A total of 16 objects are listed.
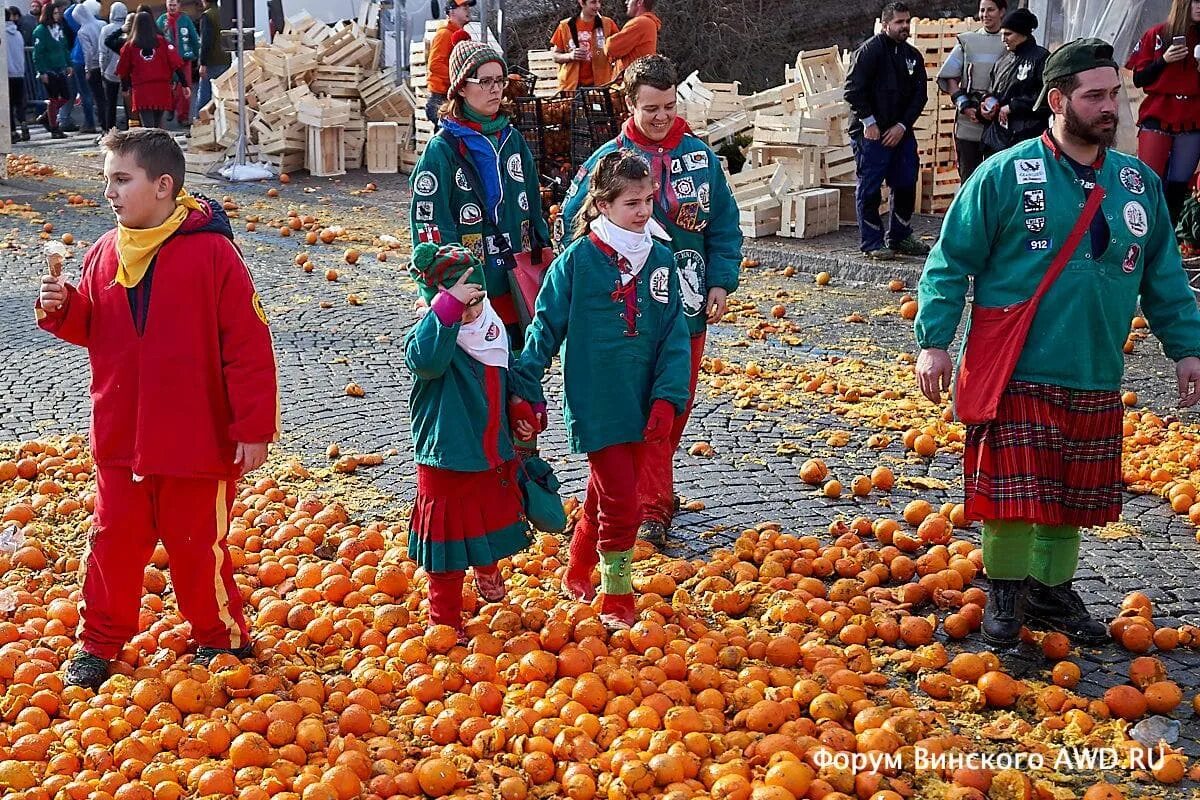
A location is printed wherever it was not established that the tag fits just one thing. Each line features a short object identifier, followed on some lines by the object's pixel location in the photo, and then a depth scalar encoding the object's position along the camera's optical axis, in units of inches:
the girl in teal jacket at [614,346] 193.9
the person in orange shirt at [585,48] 590.9
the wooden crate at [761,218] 535.5
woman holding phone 408.8
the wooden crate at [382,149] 754.8
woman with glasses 227.3
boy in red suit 174.9
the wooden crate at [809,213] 531.2
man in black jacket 473.7
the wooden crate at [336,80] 782.5
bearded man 183.0
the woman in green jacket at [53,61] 944.3
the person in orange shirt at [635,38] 567.2
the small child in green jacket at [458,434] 182.4
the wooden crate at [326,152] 741.9
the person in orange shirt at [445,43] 581.3
